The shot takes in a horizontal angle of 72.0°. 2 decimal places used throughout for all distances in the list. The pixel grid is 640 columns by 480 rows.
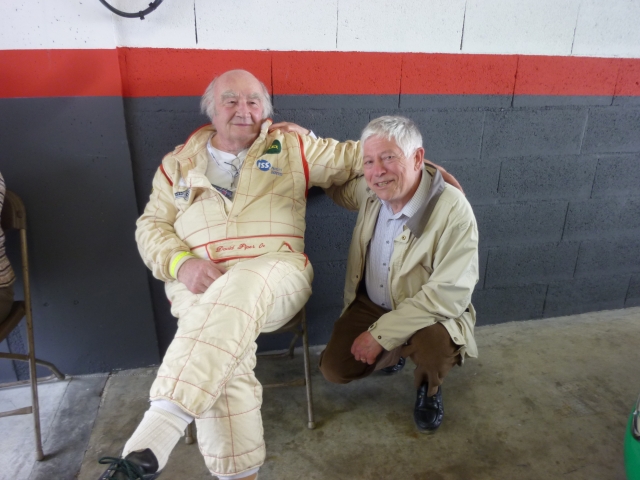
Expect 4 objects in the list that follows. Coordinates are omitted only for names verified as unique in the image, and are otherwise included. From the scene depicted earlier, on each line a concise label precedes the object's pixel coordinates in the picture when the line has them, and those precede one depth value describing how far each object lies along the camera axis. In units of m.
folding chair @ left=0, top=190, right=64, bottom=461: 1.63
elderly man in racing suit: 1.29
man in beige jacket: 1.54
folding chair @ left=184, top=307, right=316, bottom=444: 1.68
